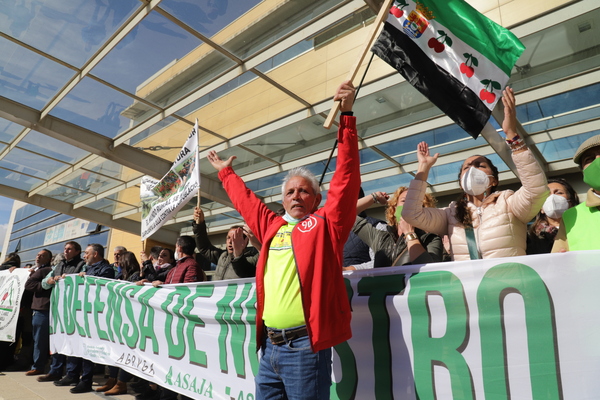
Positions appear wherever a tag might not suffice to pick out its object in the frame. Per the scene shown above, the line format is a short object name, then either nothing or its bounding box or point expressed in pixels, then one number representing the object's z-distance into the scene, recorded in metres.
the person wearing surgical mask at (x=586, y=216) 2.04
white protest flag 4.12
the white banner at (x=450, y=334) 1.72
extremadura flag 2.59
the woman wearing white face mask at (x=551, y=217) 2.80
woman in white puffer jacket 2.11
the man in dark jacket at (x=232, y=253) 3.55
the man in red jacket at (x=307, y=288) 1.86
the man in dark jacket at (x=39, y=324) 5.60
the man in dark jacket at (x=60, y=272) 5.36
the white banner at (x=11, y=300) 5.93
